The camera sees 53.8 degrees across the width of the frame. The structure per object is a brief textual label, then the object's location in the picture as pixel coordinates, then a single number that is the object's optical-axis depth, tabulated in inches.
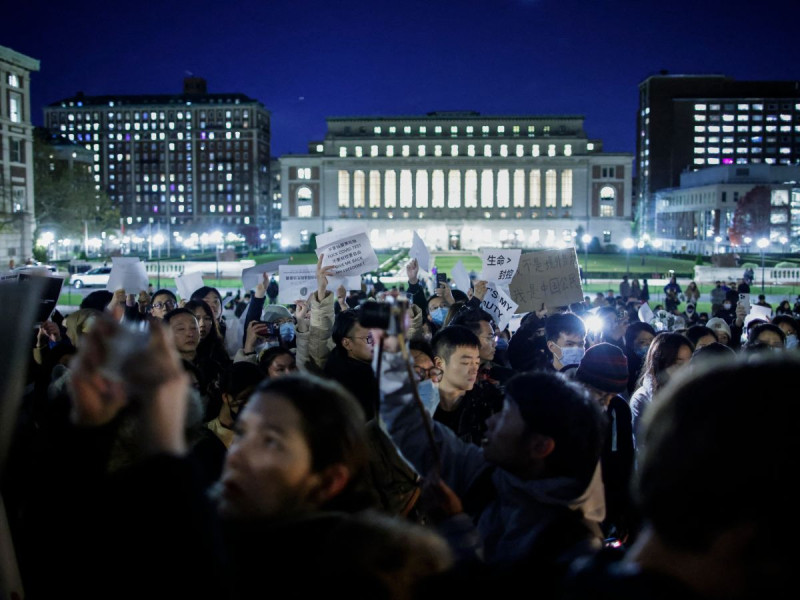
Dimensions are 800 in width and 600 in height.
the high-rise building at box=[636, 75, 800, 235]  5187.0
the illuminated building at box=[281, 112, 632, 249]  4256.9
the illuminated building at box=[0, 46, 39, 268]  1978.3
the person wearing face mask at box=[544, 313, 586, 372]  241.3
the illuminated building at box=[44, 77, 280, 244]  5615.2
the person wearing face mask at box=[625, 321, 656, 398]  273.6
